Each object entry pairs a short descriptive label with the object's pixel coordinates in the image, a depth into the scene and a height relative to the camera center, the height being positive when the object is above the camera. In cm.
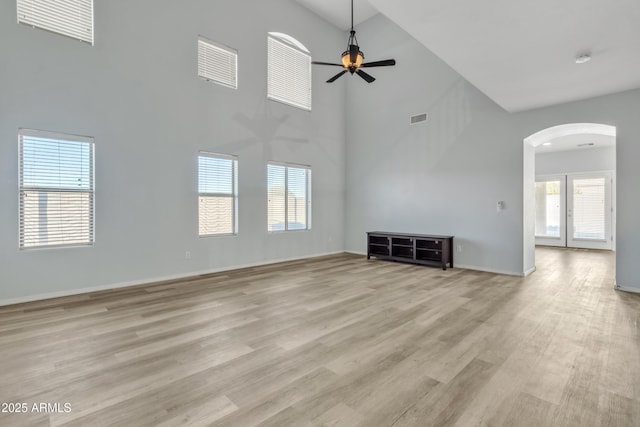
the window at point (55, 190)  416 +33
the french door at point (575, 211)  923 +16
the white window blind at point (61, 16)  414 +278
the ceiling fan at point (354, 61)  452 +230
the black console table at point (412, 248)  645 -74
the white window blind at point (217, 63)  580 +296
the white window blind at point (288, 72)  704 +342
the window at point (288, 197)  704 +42
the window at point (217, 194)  586 +40
